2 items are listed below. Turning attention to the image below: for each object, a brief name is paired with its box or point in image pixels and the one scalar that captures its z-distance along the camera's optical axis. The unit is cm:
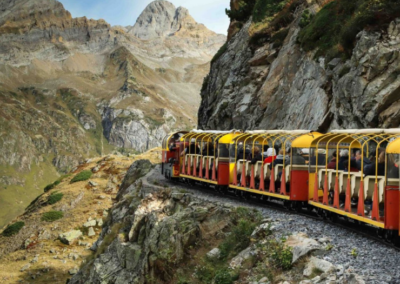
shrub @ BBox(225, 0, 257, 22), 5750
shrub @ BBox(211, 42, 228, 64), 5669
